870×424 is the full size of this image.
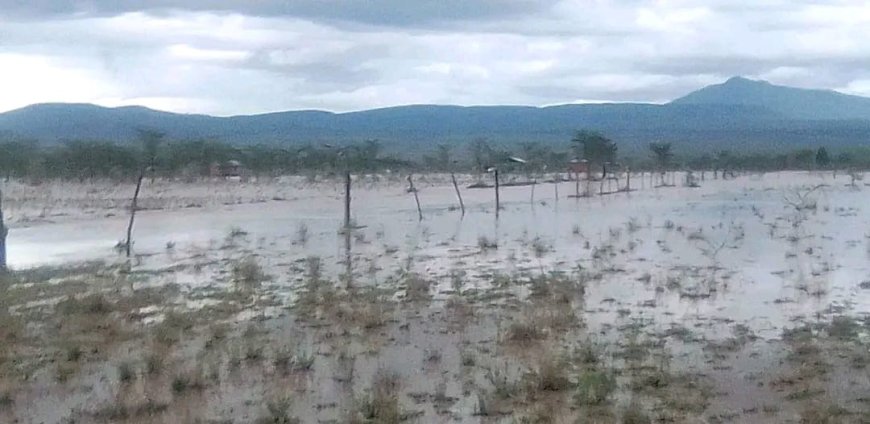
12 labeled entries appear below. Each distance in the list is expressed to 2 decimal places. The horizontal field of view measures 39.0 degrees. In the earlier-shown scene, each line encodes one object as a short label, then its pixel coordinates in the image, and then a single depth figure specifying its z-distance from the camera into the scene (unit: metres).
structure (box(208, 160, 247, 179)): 77.79
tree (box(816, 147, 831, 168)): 92.38
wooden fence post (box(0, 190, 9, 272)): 21.76
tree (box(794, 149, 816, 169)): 98.00
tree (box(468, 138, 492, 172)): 76.81
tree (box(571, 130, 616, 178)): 83.00
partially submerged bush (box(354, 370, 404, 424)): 10.73
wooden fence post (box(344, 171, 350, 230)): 34.15
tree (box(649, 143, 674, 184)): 84.19
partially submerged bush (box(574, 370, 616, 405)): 11.28
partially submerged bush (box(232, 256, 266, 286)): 21.64
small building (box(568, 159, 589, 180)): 73.49
